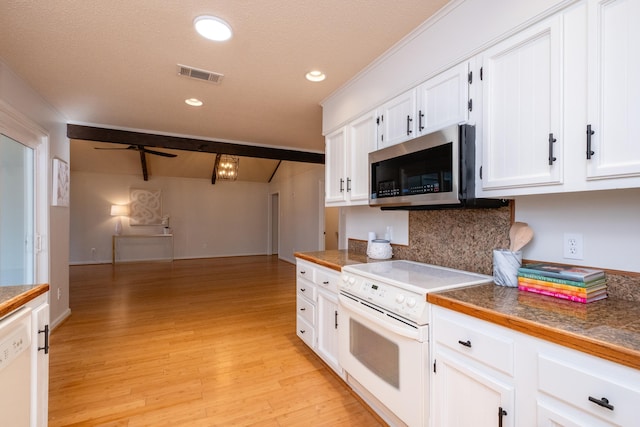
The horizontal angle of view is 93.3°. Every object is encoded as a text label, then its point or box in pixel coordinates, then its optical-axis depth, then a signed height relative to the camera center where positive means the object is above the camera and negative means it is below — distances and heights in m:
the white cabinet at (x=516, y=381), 0.83 -0.56
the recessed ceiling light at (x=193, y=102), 3.04 +1.12
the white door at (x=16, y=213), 2.55 -0.02
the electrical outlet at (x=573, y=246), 1.38 -0.16
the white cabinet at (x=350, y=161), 2.44 +0.45
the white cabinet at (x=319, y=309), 2.26 -0.82
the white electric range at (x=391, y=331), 1.42 -0.65
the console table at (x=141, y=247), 7.76 -0.97
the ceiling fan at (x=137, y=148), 5.85 +1.25
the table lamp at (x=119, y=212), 7.57 -0.05
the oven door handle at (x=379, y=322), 1.43 -0.59
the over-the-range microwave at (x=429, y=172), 1.55 +0.23
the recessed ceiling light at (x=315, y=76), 2.43 +1.12
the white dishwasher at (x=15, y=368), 1.02 -0.57
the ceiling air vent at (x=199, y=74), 2.37 +1.11
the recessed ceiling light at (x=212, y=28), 1.76 +1.11
